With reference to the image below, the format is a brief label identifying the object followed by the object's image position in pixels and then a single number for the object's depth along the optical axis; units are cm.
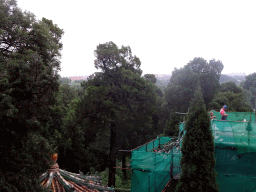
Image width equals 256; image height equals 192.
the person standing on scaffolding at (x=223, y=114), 1121
